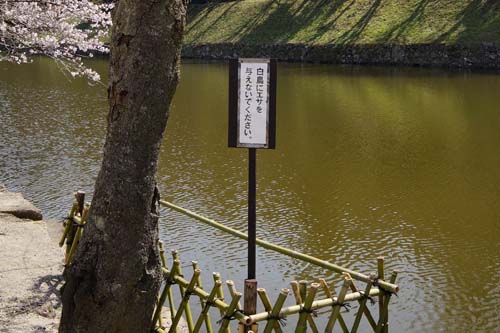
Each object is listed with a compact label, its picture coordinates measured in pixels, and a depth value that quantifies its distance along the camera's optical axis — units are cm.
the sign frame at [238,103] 440
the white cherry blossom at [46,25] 789
